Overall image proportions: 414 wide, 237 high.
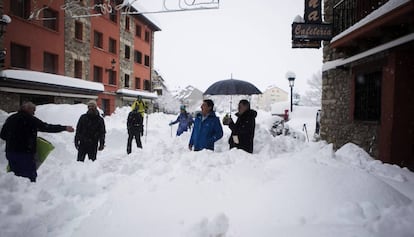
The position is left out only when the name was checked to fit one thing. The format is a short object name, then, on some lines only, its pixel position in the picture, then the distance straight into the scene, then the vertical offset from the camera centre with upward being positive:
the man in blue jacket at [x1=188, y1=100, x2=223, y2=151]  5.32 -0.43
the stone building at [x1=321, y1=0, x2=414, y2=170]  5.55 +0.86
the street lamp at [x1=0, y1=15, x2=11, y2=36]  8.74 +2.80
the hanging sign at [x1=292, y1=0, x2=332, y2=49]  7.43 +2.45
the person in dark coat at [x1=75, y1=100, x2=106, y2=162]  5.71 -0.62
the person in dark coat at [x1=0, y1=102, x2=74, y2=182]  4.15 -0.60
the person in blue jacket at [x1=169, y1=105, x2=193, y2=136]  10.29 -0.55
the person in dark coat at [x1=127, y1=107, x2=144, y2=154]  8.66 -0.65
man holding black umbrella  5.20 -0.40
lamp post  16.73 +2.12
